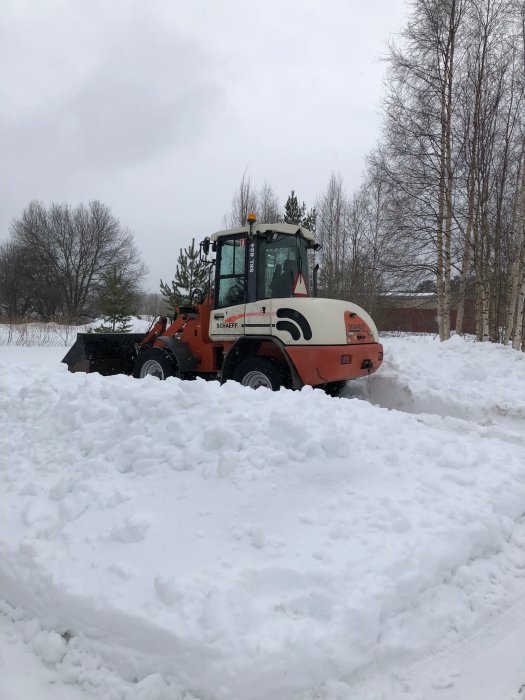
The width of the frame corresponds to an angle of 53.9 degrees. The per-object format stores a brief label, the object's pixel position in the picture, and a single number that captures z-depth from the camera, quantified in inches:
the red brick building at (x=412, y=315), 812.6
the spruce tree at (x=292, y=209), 996.6
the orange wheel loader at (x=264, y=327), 269.9
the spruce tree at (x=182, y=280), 784.0
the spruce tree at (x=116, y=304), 795.4
